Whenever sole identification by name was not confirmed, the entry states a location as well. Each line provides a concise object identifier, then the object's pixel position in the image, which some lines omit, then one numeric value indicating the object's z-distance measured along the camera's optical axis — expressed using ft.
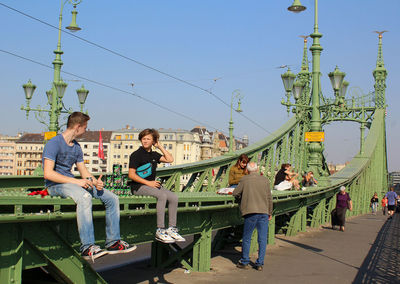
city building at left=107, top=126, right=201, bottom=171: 419.54
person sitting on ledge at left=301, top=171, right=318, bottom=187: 50.21
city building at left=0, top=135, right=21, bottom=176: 532.32
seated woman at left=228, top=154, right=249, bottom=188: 29.76
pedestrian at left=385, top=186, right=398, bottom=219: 80.64
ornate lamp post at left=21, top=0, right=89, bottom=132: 54.31
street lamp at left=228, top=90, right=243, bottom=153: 50.95
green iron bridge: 14.30
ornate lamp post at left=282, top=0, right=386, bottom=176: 46.39
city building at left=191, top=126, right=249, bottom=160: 416.26
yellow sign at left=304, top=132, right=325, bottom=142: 45.73
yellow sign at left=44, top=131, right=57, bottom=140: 54.44
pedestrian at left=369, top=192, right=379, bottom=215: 100.07
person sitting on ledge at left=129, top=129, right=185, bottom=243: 19.67
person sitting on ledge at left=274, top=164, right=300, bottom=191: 40.06
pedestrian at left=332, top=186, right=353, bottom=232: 51.96
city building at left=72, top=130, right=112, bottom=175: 457.14
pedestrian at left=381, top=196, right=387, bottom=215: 93.12
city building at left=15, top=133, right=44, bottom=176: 495.41
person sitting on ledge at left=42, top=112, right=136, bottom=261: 15.49
